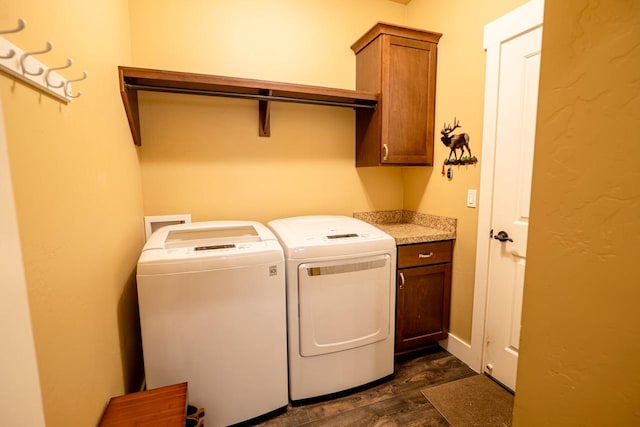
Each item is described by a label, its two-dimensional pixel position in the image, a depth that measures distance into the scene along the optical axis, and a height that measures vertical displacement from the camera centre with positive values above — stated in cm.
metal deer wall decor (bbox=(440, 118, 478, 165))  201 +23
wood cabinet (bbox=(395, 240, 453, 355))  204 -83
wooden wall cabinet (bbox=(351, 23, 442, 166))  208 +63
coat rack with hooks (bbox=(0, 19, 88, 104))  64 +27
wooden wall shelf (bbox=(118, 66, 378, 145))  166 +57
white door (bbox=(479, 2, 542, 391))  164 -10
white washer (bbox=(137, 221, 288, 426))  140 -71
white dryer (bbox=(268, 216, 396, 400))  166 -74
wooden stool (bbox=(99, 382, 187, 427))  109 -88
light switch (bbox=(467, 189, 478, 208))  199 -13
